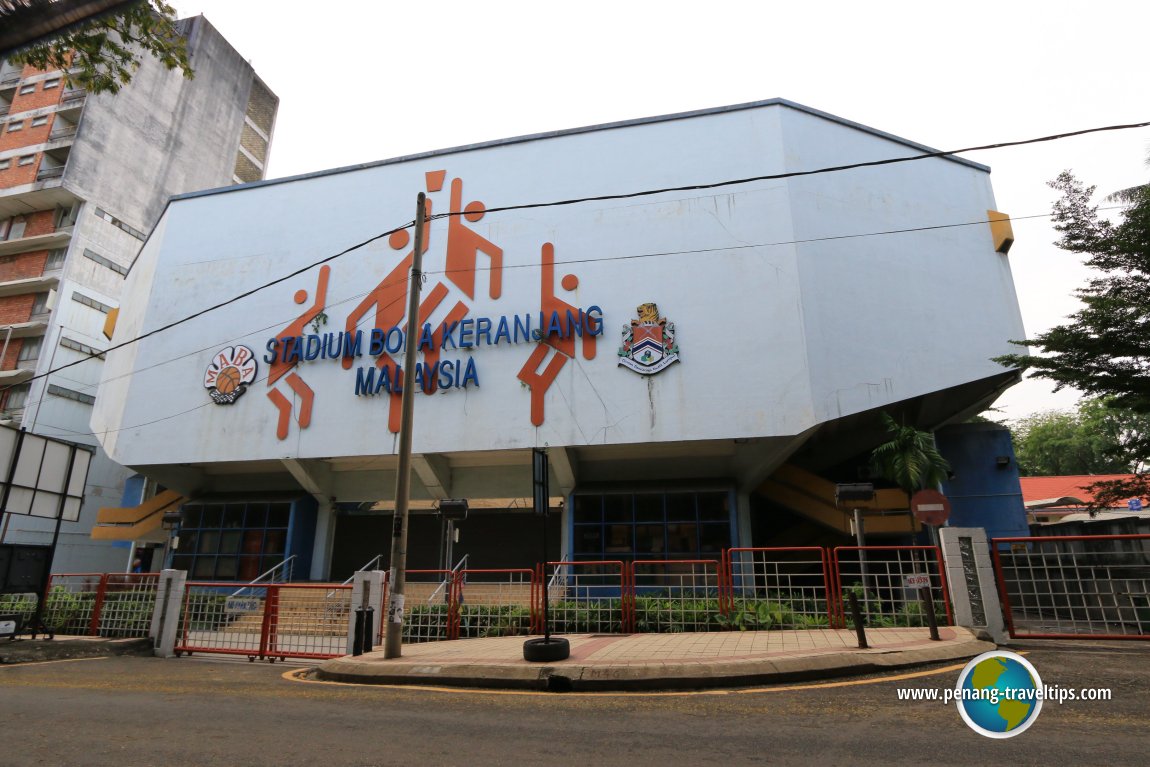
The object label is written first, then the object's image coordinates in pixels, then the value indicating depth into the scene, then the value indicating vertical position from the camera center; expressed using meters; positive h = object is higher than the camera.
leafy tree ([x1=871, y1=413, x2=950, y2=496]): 19.64 +3.76
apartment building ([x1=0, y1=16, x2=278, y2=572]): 35.12 +21.18
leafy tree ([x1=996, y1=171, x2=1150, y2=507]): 13.38 +5.35
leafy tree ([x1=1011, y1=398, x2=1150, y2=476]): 41.50 +9.88
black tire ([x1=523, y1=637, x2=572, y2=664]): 8.08 -0.77
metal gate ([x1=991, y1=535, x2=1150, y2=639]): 8.63 -0.02
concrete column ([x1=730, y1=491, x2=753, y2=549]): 20.86 +2.17
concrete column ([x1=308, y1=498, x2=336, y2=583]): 24.56 +1.79
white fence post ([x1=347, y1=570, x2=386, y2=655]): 10.42 -0.07
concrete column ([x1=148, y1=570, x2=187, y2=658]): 11.77 -0.40
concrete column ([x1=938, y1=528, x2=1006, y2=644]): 8.61 +0.13
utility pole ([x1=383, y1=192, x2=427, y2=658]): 9.34 +1.41
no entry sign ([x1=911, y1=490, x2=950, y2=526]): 10.60 +1.23
